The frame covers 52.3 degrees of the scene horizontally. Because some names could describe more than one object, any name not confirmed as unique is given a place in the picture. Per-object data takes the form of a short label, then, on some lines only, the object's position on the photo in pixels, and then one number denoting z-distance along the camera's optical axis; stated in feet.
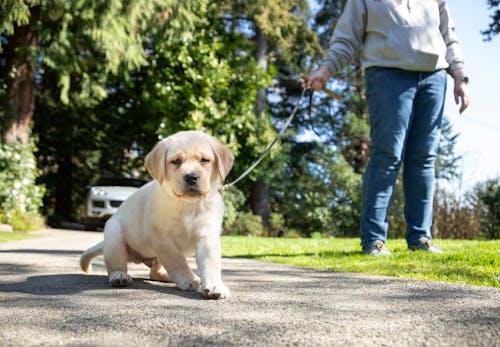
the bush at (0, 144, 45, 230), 32.68
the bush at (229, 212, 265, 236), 47.62
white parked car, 41.01
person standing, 13.97
